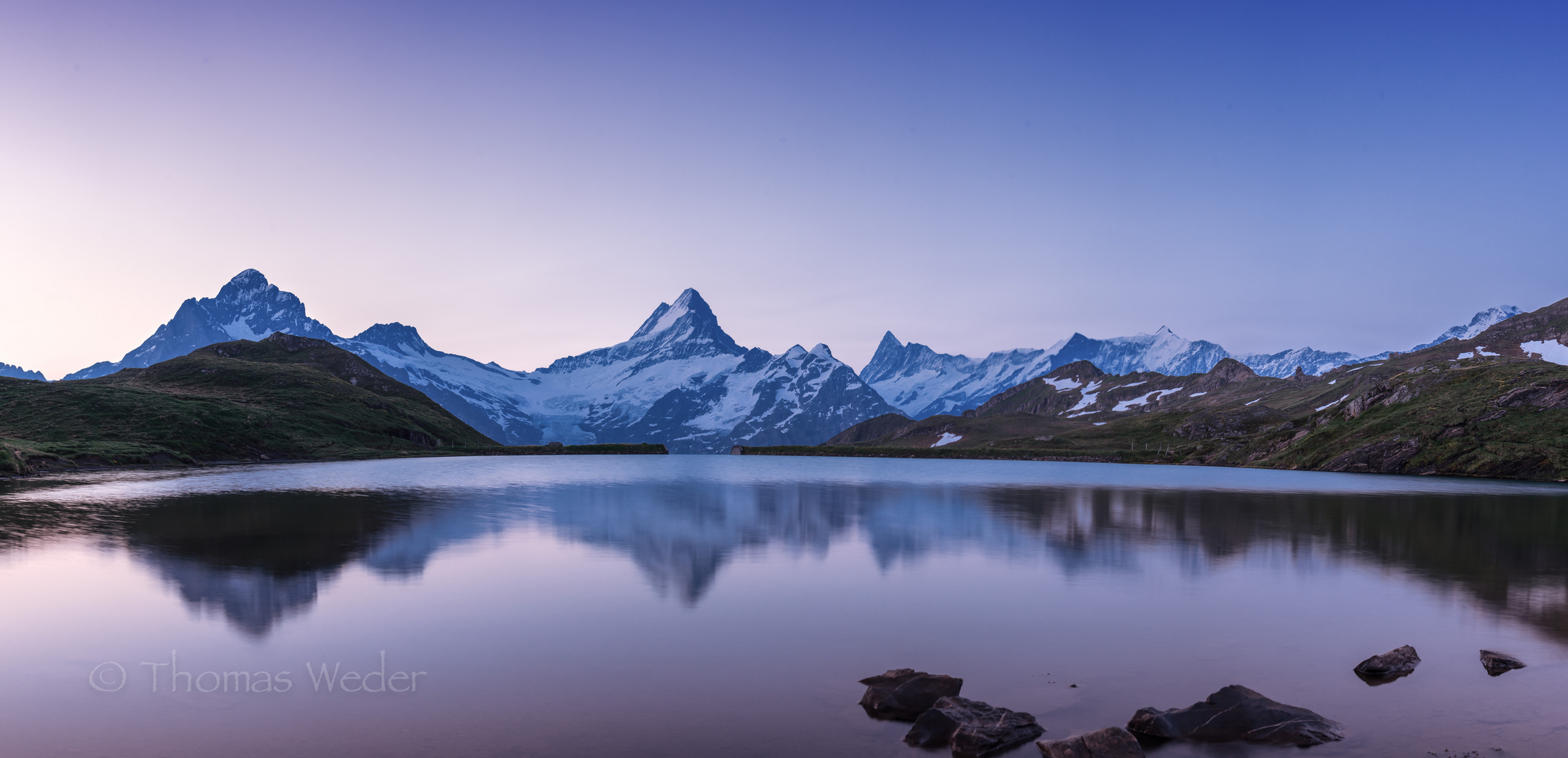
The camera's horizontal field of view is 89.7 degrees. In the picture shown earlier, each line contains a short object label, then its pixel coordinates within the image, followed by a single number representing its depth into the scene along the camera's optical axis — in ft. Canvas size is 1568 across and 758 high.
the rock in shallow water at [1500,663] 74.64
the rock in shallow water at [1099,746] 51.03
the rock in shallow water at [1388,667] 72.74
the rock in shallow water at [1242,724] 56.13
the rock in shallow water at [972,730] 52.90
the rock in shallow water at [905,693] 60.44
